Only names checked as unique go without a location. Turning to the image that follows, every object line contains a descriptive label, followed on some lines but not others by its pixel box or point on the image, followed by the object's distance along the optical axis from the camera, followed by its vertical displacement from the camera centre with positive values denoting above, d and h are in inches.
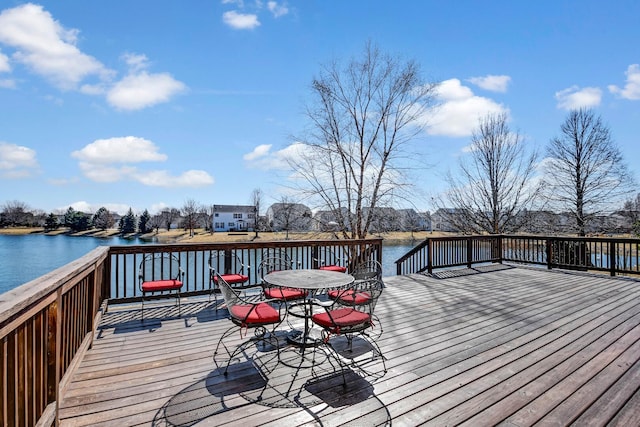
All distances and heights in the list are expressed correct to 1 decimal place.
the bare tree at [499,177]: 653.9 +84.6
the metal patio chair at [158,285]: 176.7 -36.2
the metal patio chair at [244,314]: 117.3 -36.0
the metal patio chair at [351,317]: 116.5 -37.3
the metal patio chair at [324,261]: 233.0 -34.9
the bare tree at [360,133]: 435.5 +118.3
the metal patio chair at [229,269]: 198.2 -33.8
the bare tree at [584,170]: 601.6 +91.7
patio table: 129.5 -26.6
